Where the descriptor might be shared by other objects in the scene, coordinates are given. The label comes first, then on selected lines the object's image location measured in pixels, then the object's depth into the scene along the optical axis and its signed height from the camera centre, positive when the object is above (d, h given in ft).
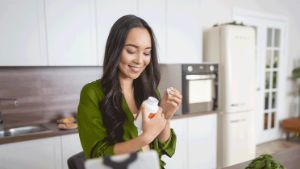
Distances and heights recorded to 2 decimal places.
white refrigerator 8.79 -0.90
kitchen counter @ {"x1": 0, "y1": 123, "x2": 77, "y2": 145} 5.49 -1.74
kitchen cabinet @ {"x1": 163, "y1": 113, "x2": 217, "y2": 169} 8.05 -2.92
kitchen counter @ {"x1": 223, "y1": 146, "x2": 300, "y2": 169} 3.75 -1.73
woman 2.47 -0.40
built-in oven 8.15 -0.83
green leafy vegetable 2.54 -1.15
